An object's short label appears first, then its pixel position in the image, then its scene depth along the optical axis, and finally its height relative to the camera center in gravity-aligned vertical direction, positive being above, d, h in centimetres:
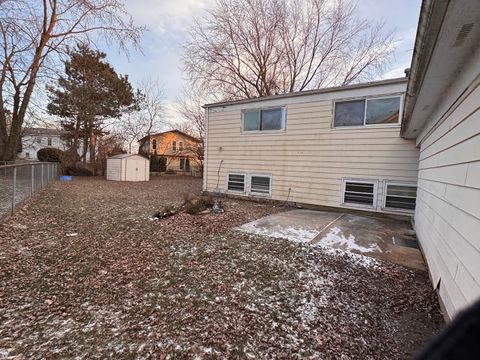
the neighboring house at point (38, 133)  1390 +160
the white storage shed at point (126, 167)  1620 -41
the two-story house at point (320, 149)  653 +72
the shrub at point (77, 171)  1798 -88
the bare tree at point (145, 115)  2119 +443
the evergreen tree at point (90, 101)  1565 +428
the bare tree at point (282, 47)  1370 +768
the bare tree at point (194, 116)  1909 +442
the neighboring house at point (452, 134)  171 +47
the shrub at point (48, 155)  2002 +29
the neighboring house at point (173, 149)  2683 +175
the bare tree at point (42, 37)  931 +534
